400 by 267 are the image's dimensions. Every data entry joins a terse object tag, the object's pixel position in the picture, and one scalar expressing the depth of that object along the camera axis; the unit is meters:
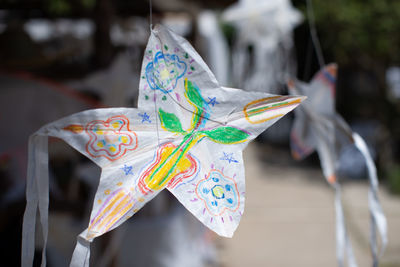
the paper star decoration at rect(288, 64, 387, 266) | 1.35
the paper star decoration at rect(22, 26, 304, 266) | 0.92
